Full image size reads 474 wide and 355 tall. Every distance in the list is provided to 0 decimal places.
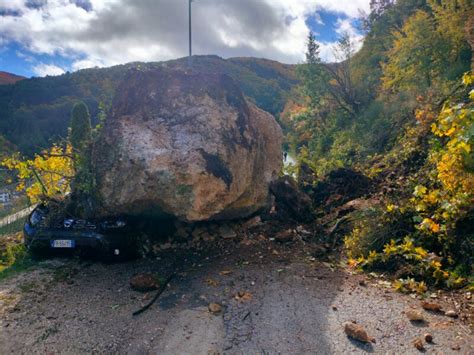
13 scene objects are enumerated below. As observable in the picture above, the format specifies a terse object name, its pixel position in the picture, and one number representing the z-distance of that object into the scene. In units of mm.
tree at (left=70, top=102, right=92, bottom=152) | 20216
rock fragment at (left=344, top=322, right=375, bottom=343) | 3404
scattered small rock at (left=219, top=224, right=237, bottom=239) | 6227
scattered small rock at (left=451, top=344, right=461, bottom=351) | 3147
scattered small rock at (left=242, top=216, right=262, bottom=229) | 6611
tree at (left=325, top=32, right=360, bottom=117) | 18203
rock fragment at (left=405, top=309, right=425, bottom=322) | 3598
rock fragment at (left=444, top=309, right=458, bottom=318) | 3608
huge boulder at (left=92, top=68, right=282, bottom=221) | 5203
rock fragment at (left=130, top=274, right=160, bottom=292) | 4609
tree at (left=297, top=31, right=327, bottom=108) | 18203
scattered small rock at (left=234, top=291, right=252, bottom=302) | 4320
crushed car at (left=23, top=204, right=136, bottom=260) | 5266
